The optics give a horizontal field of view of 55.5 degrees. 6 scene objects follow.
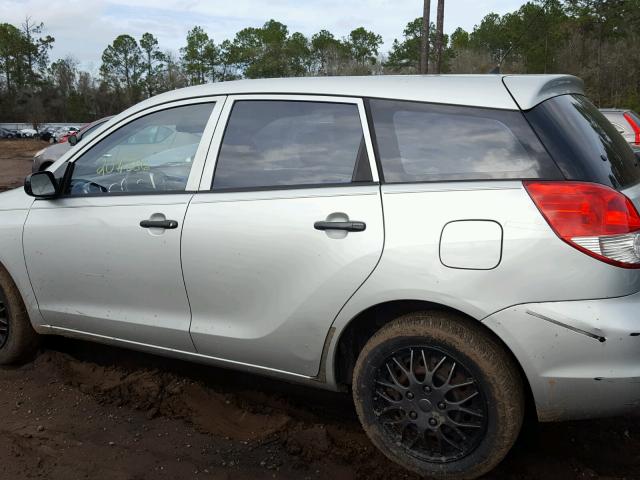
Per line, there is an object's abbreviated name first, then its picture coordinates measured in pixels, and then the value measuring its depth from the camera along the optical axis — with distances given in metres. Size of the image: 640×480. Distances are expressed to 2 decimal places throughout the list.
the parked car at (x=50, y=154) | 12.91
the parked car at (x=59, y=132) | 56.00
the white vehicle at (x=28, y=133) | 63.61
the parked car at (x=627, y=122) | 10.30
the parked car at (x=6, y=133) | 61.11
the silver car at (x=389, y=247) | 2.31
